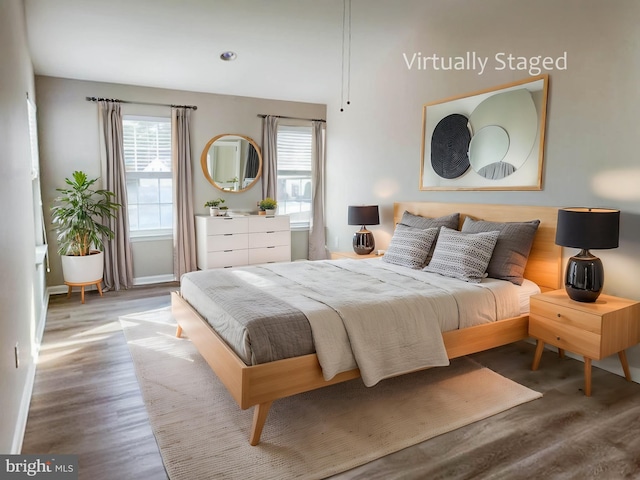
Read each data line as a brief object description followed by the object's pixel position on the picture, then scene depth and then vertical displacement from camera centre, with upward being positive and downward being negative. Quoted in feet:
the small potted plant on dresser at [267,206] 19.34 -0.60
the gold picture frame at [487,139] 11.25 +1.58
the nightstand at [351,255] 15.85 -2.31
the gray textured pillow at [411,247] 12.44 -1.57
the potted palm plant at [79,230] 15.11 -1.36
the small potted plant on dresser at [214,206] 18.27 -0.59
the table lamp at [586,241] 8.63 -0.94
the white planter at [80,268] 15.14 -2.68
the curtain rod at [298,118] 19.89 +3.53
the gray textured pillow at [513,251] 10.83 -1.45
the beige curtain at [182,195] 18.11 -0.12
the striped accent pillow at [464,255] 10.78 -1.58
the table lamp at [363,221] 16.13 -1.05
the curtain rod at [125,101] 16.43 +3.54
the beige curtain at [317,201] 21.03 -0.40
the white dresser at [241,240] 17.88 -2.04
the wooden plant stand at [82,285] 15.24 -3.30
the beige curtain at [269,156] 19.98 +1.68
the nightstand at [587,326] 8.61 -2.73
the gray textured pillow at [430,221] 13.05 -0.86
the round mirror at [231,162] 19.10 +1.35
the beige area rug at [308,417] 6.68 -4.07
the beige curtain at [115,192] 16.71 -0.05
